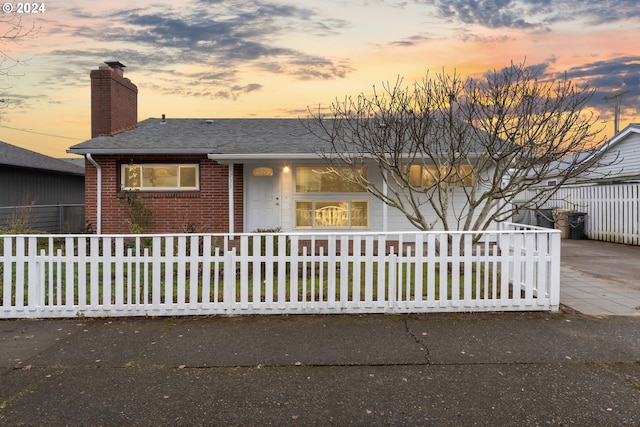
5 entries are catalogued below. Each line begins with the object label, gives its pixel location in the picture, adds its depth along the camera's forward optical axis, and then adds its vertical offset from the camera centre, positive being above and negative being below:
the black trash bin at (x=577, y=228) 15.40 -0.61
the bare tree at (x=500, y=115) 7.11 +1.62
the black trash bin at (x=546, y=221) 16.64 -0.38
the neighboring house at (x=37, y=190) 15.96 +0.77
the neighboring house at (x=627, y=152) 15.99 +2.22
